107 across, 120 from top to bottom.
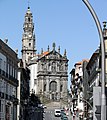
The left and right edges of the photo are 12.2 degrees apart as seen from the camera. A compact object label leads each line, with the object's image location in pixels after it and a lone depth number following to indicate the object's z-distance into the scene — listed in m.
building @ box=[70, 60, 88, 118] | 106.06
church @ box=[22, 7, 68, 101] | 178.50
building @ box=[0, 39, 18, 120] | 62.66
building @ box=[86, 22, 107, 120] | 68.78
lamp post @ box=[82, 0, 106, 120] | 15.96
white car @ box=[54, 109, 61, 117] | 129.12
